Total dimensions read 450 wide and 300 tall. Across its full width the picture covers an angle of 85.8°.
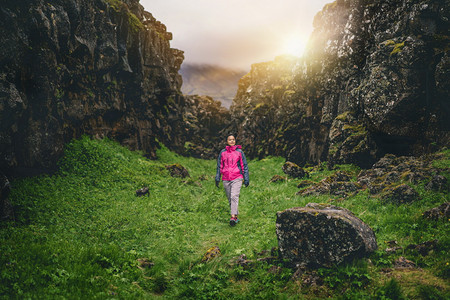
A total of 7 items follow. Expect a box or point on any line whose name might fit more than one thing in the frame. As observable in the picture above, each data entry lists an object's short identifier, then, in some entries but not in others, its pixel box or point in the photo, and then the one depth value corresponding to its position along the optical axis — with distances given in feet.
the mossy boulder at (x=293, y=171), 72.90
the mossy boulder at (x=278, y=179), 69.00
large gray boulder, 21.81
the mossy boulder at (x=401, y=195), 32.40
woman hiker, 38.40
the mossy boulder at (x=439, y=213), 25.47
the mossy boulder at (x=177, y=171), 75.51
